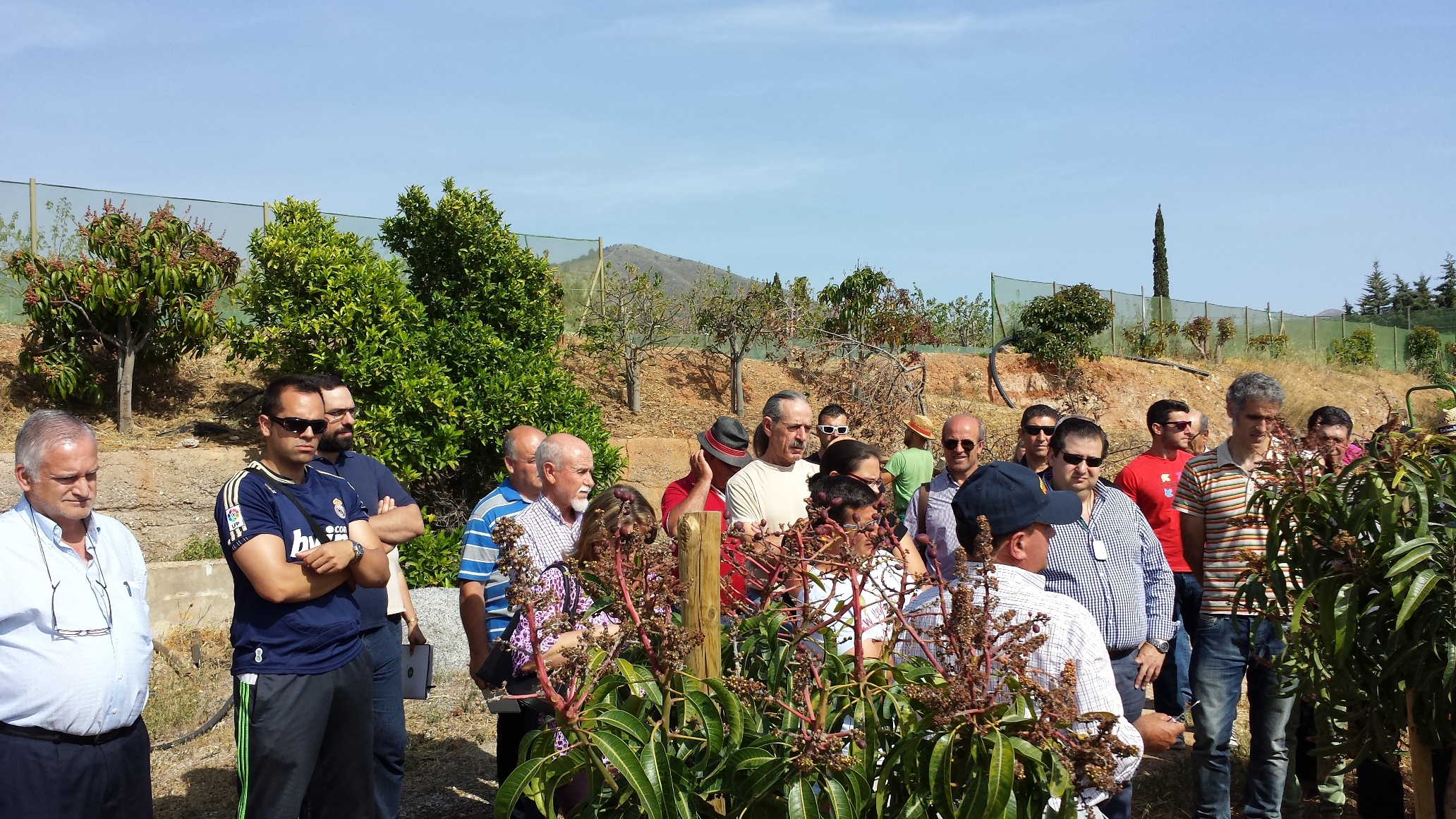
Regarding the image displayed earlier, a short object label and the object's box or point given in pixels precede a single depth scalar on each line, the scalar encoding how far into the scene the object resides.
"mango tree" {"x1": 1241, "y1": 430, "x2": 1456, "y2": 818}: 3.30
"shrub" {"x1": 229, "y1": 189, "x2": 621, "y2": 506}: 9.02
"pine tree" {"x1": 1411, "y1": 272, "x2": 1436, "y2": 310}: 47.09
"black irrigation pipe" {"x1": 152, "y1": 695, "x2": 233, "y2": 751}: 6.07
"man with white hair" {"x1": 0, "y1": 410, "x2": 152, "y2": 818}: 3.18
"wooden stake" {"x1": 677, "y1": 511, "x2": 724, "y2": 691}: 2.41
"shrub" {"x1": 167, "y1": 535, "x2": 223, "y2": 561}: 8.95
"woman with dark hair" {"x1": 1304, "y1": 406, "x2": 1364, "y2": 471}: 5.15
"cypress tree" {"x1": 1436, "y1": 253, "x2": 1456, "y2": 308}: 46.66
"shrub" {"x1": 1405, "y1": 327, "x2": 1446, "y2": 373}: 33.09
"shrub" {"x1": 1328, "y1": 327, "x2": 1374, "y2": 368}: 30.98
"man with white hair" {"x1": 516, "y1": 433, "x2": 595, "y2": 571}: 4.21
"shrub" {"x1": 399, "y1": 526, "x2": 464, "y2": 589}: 8.32
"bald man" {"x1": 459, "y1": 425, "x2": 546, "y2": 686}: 3.95
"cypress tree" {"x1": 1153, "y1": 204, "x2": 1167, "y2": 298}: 35.44
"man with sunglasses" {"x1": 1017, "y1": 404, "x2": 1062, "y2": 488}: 5.92
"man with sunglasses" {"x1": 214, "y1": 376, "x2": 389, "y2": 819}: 3.58
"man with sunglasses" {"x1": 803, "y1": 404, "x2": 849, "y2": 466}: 6.52
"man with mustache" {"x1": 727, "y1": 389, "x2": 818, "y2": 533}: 5.18
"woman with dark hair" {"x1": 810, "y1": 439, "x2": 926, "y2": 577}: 4.70
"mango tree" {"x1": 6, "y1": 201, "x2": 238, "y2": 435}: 9.48
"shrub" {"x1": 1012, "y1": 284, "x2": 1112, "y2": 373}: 21.80
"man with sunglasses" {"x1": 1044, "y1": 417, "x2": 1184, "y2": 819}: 4.33
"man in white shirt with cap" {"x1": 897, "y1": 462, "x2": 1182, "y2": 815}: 2.70
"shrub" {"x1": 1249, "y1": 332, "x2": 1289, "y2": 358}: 28.95
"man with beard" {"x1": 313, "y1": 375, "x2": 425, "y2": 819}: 4.73
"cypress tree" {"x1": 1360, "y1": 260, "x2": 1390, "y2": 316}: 49.97
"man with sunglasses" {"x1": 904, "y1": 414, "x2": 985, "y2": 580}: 5.22
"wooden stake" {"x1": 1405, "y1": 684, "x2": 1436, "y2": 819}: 3.56
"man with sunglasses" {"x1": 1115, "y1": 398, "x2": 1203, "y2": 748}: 5.39
